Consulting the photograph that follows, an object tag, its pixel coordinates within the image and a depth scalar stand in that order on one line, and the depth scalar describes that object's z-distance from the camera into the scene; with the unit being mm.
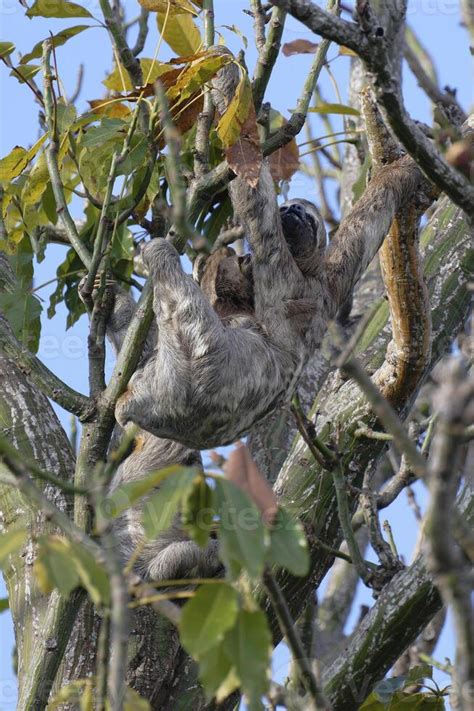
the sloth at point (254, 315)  11586
